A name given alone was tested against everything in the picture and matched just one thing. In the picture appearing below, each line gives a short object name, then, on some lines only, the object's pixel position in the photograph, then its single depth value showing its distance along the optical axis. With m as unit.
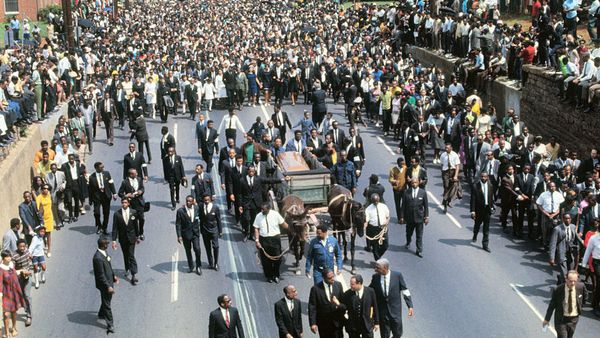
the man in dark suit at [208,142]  24.45
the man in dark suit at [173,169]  22.08
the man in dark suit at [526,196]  20.39
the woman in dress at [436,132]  26.02
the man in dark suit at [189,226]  17.95
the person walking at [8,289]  15.52
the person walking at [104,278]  15.53
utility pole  36.88
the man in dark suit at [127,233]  17.73
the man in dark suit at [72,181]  21.84
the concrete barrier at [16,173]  20.77
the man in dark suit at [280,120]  26.06
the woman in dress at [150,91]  31.20
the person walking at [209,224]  18.11
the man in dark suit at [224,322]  13.10
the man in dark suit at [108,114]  28.73
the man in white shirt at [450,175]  22.25
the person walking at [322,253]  15.85
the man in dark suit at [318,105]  29.33
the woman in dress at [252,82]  34.03
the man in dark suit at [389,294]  13.70
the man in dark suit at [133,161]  22.09
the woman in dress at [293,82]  34.50
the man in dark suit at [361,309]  13.14
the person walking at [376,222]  17.95
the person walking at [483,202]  19.23
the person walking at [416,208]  18.80
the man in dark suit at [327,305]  13.43
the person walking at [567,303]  13.78
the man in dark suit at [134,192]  19.86
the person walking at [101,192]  20.92
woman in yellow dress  19.81
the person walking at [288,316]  13.30
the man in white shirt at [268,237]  17.52
